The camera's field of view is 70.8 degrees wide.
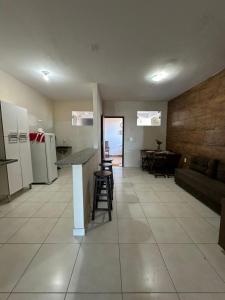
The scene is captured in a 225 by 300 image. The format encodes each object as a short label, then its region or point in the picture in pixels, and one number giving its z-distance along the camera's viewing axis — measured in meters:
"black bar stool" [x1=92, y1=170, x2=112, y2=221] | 2.55
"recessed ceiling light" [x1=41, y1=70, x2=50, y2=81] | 3.35
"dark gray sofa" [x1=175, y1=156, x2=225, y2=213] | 2.71
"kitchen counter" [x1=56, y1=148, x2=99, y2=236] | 2.05
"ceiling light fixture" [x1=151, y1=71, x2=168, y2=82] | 3.40
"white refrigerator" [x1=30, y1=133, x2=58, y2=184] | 4.23
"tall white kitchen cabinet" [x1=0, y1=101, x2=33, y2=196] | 3.13
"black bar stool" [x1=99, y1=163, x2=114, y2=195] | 3.45
